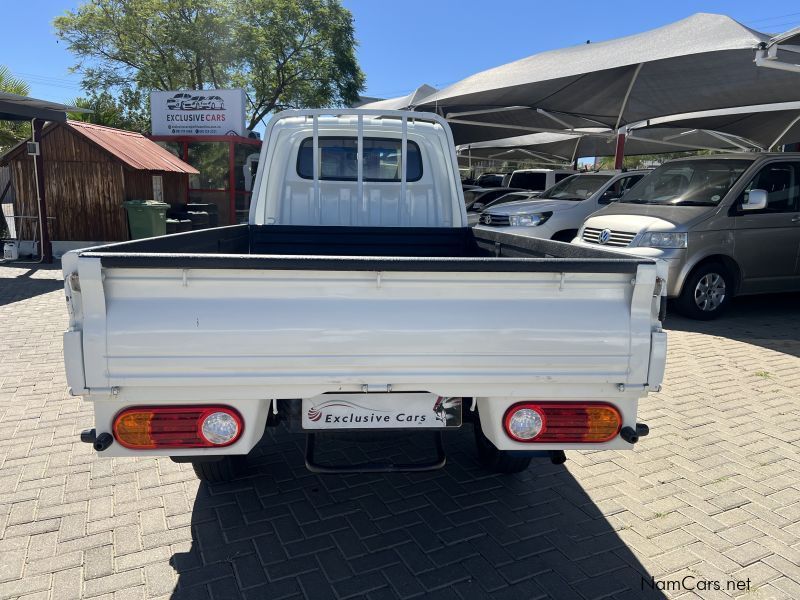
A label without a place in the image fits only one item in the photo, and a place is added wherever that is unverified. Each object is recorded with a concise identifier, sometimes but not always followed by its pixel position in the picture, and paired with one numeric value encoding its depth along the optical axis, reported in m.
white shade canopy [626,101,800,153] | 13.11
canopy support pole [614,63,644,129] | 10.35
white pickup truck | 2.12
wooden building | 12.00
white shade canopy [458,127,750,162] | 17.20
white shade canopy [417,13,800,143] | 8.98
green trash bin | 12.01
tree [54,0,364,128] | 23.98
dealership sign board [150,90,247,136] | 15.09
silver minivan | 7.11
